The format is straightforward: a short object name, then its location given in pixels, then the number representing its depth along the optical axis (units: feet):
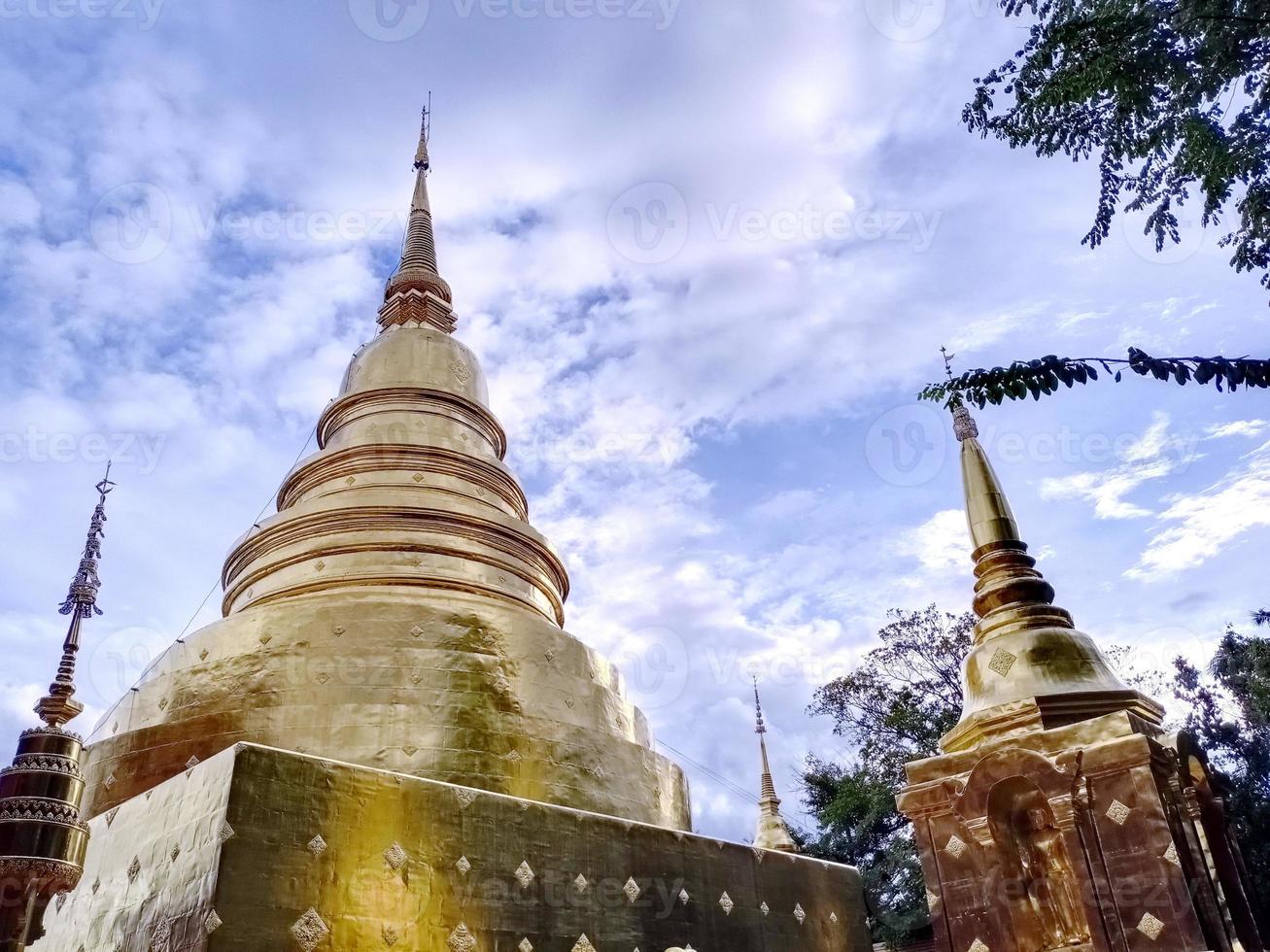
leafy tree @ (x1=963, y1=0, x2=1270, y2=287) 23.27
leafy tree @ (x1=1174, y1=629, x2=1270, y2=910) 70.95
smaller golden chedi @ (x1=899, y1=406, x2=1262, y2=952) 26.21
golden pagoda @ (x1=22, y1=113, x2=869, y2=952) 26.08
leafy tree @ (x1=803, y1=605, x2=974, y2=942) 76.33
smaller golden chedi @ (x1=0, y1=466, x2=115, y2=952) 22.89
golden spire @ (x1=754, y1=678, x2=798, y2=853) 68.80
